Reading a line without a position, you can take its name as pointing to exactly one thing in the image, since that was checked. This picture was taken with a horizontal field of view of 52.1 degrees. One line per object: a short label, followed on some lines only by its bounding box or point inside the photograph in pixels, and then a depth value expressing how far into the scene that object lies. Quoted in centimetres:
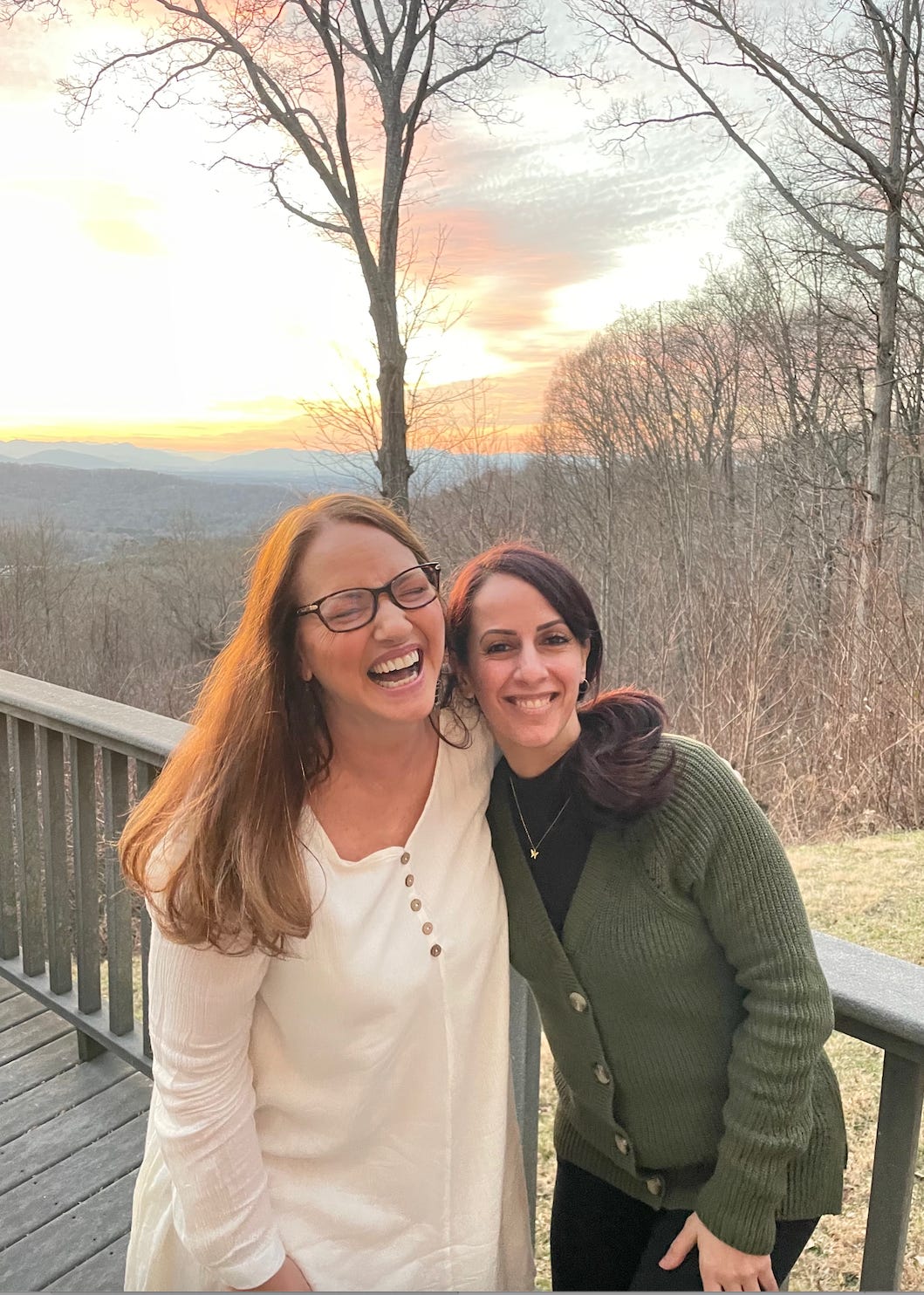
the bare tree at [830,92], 853
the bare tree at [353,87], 807
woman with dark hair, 111
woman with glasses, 116
